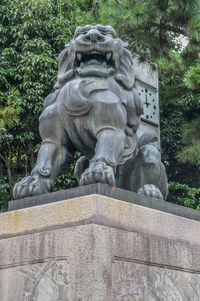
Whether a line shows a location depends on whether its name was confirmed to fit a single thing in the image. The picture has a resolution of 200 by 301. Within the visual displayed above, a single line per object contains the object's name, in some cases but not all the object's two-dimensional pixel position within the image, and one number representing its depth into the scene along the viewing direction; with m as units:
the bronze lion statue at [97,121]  3.96
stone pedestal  3.26
